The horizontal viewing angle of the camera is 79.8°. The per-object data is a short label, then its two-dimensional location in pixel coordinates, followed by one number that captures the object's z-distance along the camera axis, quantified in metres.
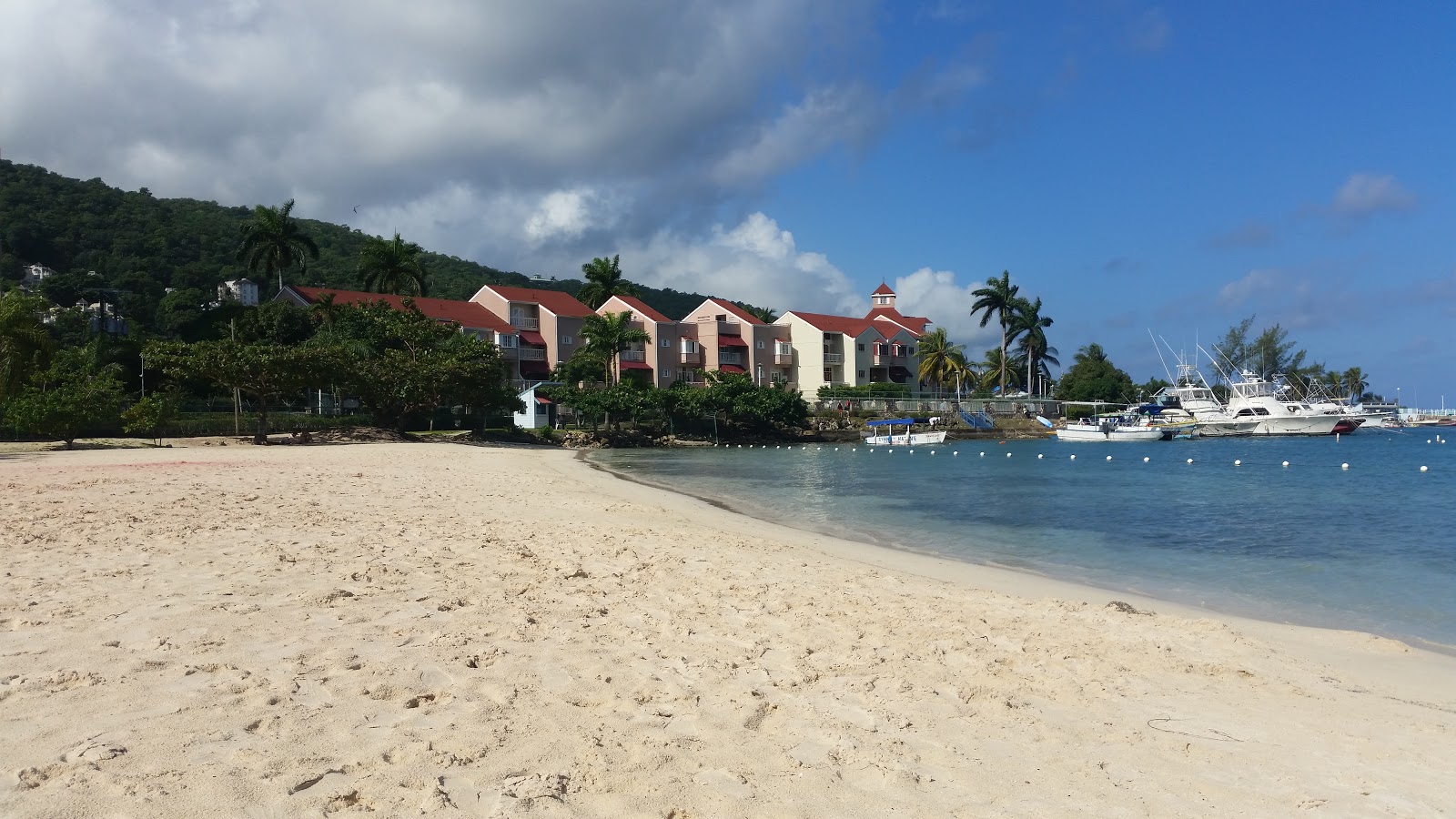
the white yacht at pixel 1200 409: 86.38
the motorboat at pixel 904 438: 70.12
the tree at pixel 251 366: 39.66
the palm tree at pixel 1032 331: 100.31
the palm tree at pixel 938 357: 93.06
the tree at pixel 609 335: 70.50
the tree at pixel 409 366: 46.97
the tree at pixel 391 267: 72.50
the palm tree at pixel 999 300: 98.88
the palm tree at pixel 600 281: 85.81
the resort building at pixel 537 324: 76.25
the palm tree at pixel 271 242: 66.31
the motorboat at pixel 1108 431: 74.06
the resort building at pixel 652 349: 81.94
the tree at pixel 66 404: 32.59
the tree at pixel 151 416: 36.69
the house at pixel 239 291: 77.00
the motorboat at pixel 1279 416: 85.50
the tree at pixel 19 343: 39.31
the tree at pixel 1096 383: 103.88
